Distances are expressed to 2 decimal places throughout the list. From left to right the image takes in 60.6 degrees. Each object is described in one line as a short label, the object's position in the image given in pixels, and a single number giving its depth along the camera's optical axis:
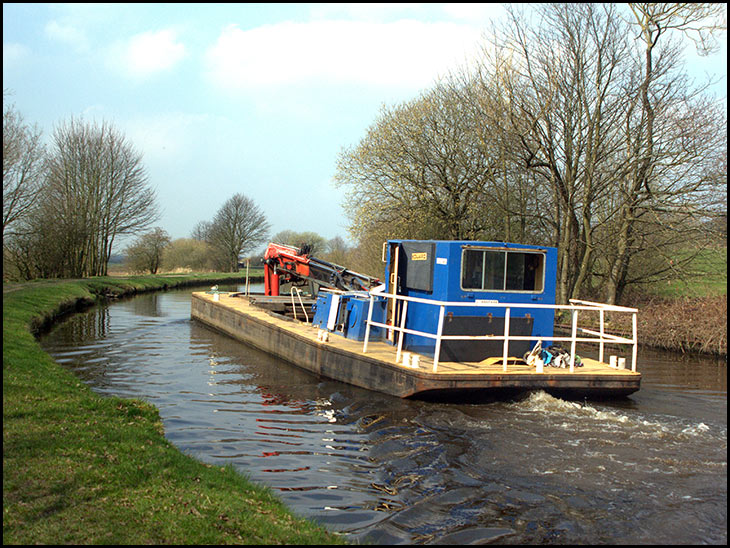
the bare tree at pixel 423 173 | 25.58
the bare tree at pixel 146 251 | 48.09
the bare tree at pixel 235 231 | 62.06
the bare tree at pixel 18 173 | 25.86
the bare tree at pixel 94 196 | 36.47
